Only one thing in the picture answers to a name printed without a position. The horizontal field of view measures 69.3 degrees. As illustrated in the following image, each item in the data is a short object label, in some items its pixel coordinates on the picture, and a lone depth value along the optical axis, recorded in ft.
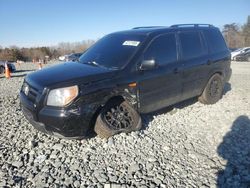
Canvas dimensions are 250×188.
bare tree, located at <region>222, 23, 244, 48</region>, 152.86
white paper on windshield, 11.32
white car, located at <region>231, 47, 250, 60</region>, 64.21
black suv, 9.00
